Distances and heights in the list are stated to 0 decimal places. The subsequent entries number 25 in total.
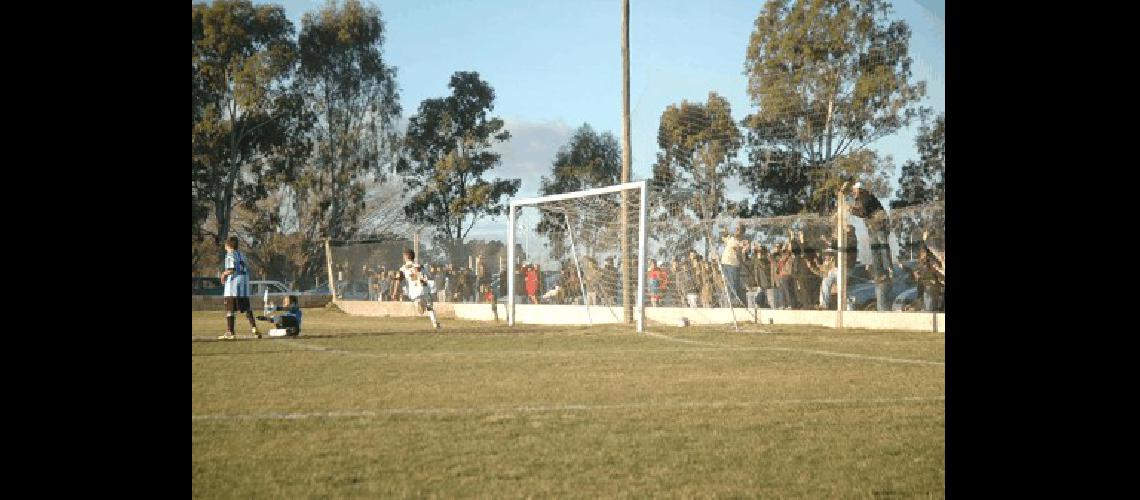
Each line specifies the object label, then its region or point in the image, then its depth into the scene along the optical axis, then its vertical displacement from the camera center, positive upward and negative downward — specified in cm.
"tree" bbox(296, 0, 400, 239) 4797 +701
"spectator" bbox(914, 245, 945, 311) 1928 +8
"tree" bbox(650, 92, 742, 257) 3378 +389
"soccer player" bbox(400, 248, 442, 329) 2308 +9
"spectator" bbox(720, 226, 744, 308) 2373 +52
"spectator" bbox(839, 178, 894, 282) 2088 +88
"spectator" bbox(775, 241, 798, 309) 2298 +13
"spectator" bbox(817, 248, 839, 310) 2192 +15
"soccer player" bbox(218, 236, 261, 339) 1831 -4
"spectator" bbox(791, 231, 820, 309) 2256 +21
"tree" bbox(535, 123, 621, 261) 5344 +555
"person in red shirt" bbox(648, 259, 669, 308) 2464 +8
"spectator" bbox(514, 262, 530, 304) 2725 -3
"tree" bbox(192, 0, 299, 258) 4512 +696
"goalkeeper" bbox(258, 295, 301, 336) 1897 -53
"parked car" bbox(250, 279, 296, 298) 4147 -12
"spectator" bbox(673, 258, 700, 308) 2403 +5
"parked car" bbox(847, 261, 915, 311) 2042 -9
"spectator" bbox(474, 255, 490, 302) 2970 +27
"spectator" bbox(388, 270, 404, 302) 3256 -12
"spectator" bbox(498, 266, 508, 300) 2940 -1
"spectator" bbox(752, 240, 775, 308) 2352 +21
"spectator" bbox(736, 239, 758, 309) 2373 +22
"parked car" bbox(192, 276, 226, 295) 3978 -1
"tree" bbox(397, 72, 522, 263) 4691 +502
